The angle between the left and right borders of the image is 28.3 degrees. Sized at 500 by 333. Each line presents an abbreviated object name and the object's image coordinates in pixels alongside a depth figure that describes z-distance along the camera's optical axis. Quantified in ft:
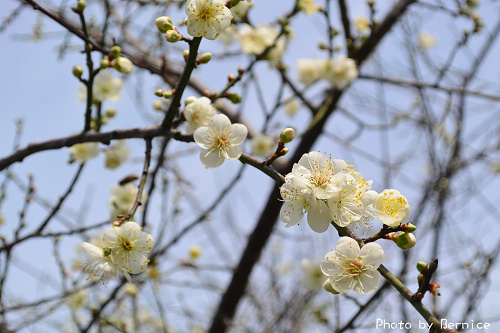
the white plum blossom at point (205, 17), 1.46
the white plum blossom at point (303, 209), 1.37
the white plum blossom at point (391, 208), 1.38
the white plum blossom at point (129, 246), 1.43
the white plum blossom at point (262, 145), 2.87
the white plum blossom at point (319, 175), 1.37
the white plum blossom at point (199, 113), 1.60
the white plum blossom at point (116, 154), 2.21
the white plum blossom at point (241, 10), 2.43
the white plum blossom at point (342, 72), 2.82
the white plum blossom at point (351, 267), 1.37
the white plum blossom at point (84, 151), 1.97
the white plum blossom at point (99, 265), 1.44
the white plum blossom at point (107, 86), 2.00
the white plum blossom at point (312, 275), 2.48
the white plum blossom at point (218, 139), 1.50
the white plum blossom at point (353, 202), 1.37
